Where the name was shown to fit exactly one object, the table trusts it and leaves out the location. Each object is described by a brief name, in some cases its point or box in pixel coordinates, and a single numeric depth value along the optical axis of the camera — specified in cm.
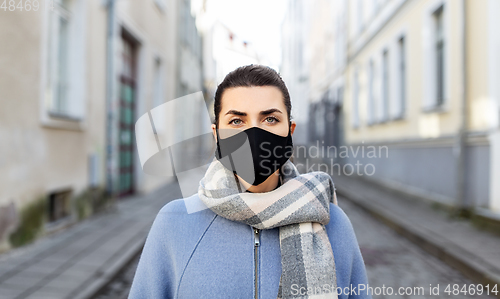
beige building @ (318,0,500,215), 708
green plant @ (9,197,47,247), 520
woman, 138
